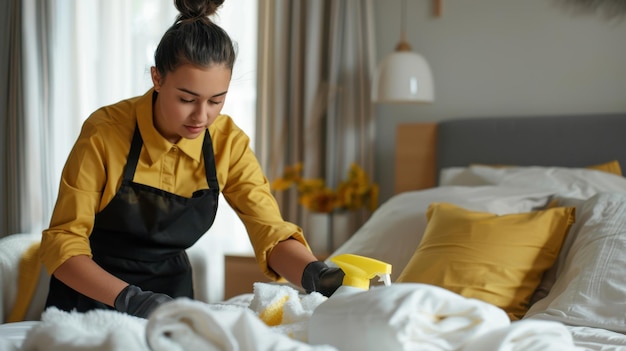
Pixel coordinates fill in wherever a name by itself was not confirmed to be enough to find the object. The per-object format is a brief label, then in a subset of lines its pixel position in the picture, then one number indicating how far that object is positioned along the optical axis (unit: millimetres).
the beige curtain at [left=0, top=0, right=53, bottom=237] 3461
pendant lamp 3111
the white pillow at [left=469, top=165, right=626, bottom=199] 2537
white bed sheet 1578
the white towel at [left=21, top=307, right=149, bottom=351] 990
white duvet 1000
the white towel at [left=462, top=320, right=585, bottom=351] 1044
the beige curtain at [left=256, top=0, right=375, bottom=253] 3469
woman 1619
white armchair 2350
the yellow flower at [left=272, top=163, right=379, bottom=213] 3355
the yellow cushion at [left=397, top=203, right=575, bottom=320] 2057
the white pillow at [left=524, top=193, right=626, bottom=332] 1826
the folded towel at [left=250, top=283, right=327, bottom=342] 1296
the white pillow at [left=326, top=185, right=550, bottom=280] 2420
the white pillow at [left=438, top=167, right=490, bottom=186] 2885
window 3691
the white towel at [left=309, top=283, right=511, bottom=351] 1047
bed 1045
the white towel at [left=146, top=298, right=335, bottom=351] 989
